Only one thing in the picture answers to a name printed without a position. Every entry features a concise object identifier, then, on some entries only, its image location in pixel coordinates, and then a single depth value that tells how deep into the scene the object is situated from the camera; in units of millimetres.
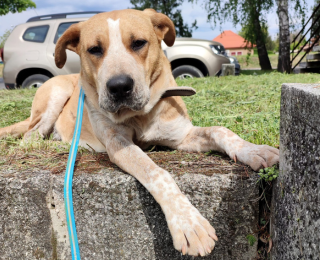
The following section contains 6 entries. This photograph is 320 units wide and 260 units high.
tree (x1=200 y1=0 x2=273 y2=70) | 8560
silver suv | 6426
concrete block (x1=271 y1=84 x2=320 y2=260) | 411
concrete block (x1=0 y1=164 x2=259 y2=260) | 568
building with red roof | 60660
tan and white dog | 534
